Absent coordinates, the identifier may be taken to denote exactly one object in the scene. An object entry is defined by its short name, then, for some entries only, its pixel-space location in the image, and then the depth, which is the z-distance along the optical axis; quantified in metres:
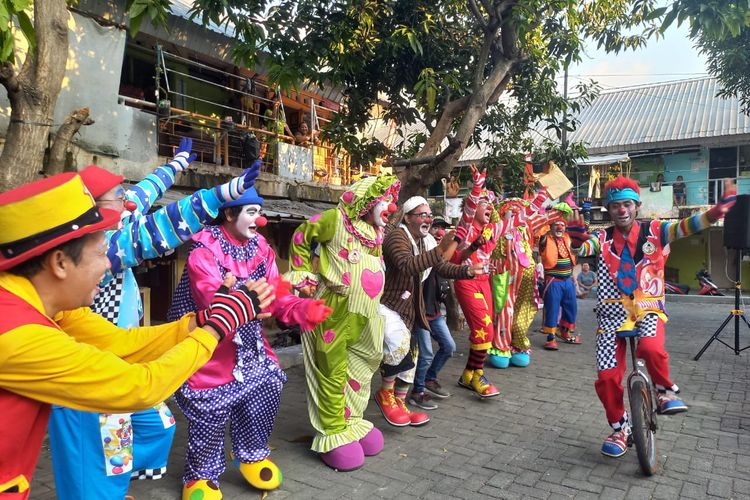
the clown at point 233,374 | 3.12
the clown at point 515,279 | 6.62
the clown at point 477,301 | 5.33
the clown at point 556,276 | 8.05
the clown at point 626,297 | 3.83
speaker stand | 6.99
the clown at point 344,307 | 3.76
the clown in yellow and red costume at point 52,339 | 1.50
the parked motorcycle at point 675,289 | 15.52
